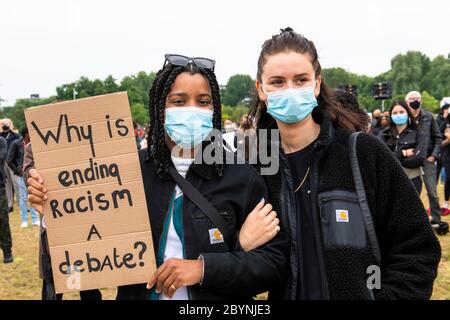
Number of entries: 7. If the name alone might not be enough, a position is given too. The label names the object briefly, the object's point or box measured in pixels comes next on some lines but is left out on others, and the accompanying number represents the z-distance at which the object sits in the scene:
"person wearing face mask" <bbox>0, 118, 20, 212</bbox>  10.80
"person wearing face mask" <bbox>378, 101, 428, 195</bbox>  6.64
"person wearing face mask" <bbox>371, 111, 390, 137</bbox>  12.23
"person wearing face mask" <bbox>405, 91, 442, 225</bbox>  7.12
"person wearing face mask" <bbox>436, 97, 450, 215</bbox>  8.28
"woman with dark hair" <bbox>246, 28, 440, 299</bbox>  1.88
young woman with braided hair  1.89
